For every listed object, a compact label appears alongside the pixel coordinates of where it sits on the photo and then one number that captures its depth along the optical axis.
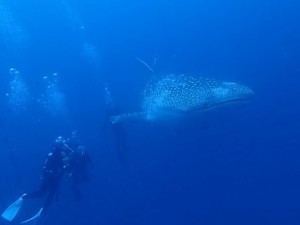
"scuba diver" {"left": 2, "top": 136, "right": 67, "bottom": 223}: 9.01
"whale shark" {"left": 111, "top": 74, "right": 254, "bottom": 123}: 6.96
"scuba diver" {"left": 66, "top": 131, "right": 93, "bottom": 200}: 9.24
